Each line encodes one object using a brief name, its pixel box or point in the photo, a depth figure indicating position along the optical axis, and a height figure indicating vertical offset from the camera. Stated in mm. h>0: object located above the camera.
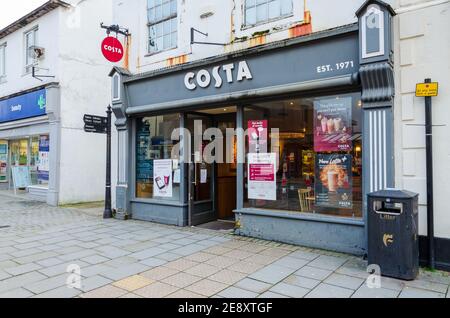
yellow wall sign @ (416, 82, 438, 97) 5074 +1074
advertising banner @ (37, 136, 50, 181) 12734 +222
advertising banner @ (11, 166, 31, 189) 13938 -439
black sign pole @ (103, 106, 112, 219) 9391 -233
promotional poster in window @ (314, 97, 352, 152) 6043 +691
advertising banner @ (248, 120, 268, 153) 7078 +576
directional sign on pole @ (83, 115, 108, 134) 9148 +1073
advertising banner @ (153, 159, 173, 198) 8539 -327
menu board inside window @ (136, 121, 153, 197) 9062 +159
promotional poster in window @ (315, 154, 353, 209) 6066 -291
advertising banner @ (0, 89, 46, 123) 12383 +2202
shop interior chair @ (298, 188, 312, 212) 6492 -653
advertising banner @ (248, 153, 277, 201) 6934 -233
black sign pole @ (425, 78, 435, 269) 5090 -103
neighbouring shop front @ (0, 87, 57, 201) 12688 +907
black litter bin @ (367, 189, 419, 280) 4570 -899
